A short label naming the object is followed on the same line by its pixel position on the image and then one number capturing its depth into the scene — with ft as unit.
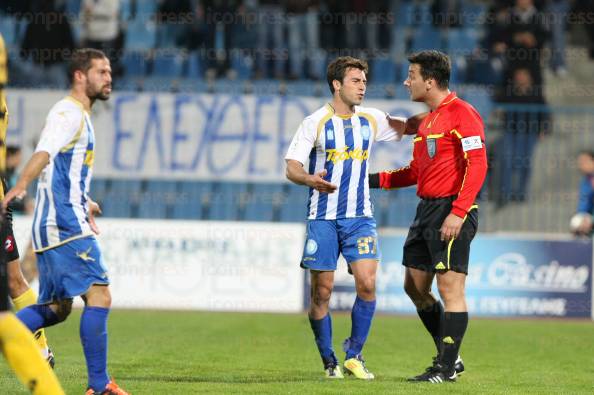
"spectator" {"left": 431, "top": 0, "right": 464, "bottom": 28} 58.08
